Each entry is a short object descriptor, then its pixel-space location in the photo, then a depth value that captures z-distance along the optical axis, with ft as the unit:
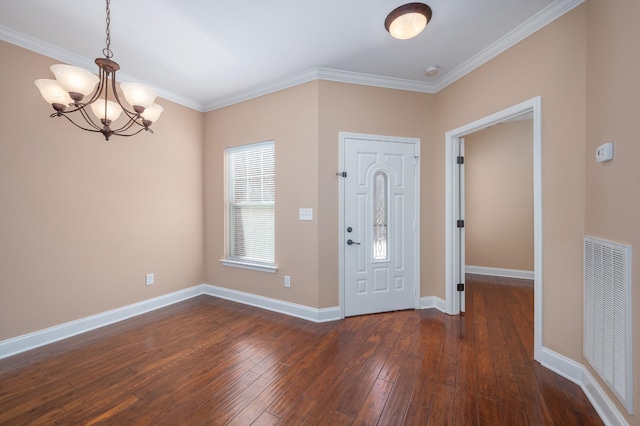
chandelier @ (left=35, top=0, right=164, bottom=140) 5.08
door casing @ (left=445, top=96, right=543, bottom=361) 6.82
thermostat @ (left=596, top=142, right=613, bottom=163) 4.94
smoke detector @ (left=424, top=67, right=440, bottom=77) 9.13
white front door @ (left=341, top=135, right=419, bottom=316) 9.82
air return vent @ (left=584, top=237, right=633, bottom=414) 4.37
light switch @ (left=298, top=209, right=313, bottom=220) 9.67
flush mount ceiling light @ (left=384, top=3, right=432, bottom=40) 6.29
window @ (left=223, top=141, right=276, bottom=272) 11.02
